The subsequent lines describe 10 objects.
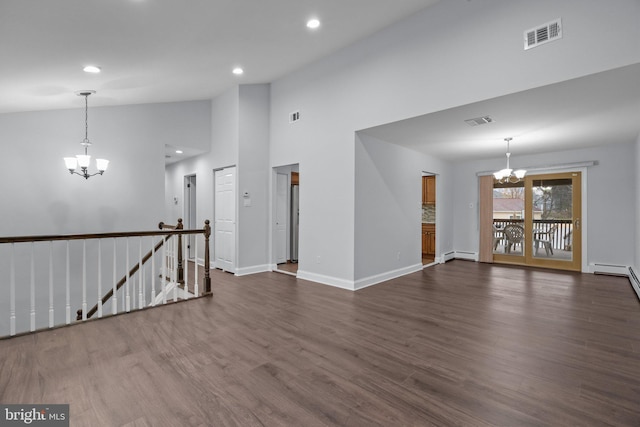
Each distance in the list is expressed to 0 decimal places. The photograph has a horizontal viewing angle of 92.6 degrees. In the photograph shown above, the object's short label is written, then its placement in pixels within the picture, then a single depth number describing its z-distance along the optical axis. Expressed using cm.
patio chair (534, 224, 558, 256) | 671
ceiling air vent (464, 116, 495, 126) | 409
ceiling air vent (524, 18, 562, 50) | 296
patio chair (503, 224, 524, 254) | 713
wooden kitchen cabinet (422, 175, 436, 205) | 845
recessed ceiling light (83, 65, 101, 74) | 388
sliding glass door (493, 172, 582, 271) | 641
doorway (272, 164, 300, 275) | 639
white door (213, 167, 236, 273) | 611
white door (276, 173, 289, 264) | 679
